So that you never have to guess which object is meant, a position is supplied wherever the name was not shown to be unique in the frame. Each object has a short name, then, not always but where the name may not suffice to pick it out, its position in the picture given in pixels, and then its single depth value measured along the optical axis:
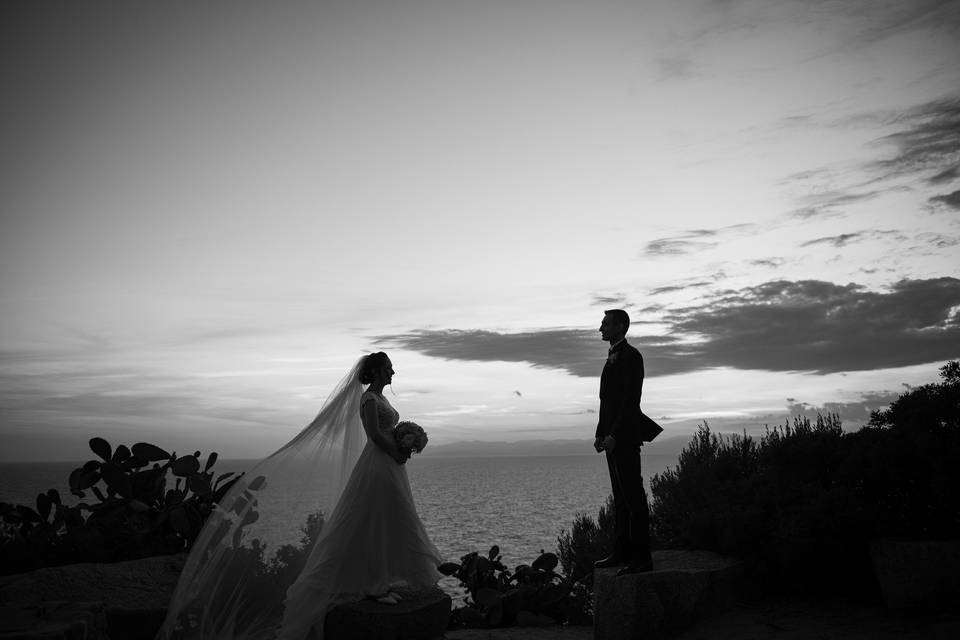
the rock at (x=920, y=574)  6.88
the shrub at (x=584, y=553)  10.22
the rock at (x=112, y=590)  7.23
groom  8.01
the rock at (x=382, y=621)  7.46
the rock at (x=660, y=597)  7.62
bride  7.54
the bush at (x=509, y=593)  9.66
